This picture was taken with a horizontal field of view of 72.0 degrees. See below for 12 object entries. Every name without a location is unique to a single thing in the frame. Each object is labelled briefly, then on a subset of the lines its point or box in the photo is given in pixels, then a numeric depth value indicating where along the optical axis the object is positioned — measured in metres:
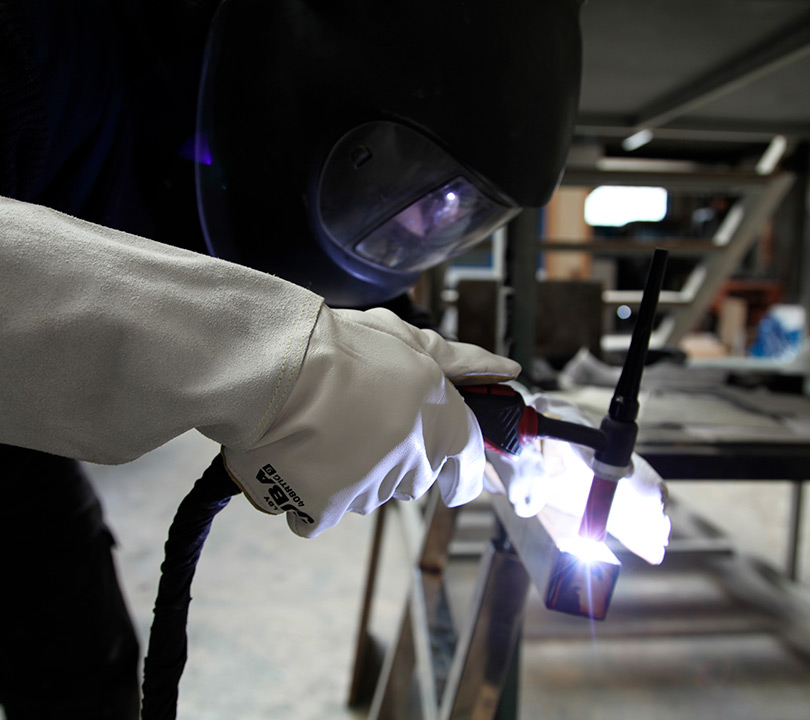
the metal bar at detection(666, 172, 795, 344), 1.99
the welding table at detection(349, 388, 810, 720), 0.68
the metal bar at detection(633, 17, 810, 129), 1.21
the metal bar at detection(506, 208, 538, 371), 1.07
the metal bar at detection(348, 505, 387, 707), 1.43
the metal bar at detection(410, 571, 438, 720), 0.95
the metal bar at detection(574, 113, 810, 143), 1.98
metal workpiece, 0.47
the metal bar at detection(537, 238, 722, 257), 1.78
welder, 0.35
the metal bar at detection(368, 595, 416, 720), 1.12
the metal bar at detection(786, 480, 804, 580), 1.89
